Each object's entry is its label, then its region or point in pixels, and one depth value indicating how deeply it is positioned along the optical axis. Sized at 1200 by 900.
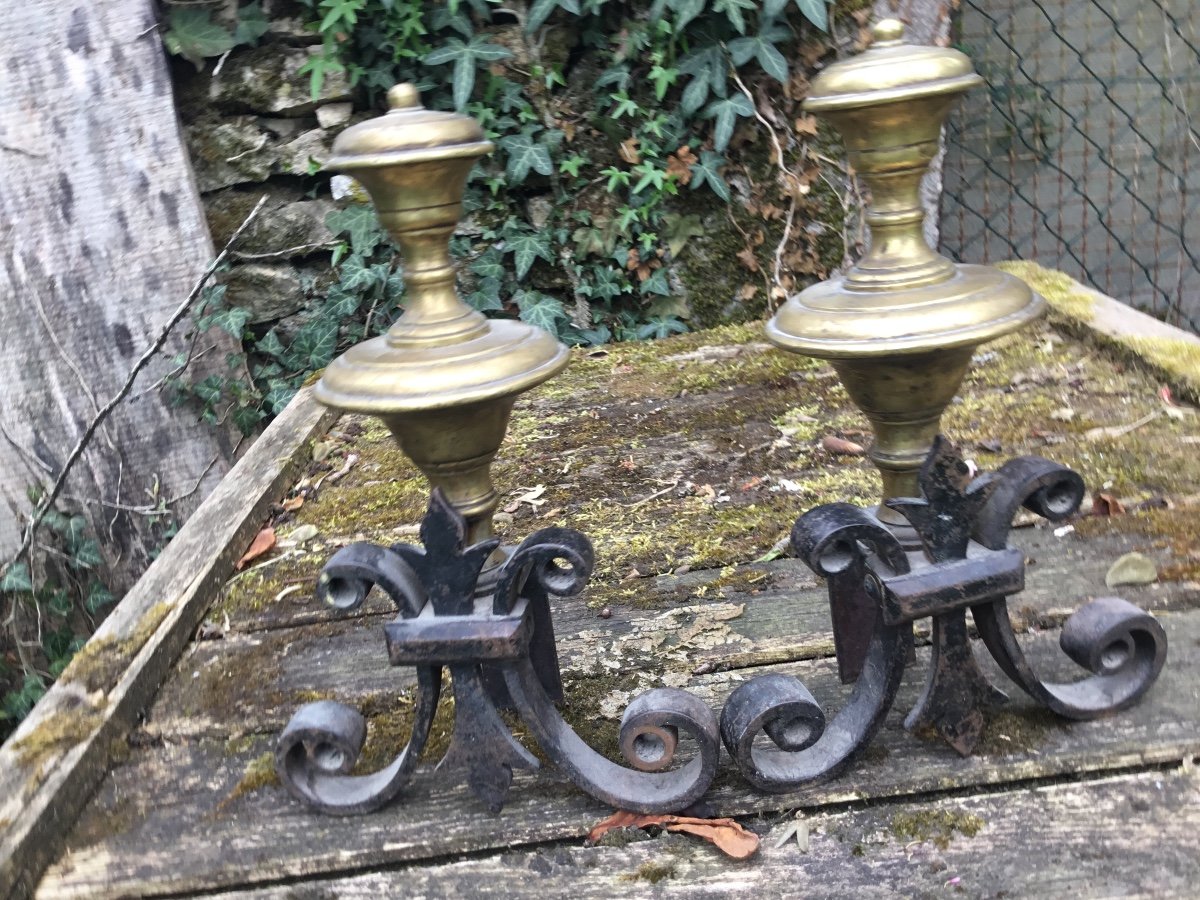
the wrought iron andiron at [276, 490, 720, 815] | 0.95
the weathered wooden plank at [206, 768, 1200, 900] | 0.83
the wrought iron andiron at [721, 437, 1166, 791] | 0.93
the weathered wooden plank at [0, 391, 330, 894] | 0.99
